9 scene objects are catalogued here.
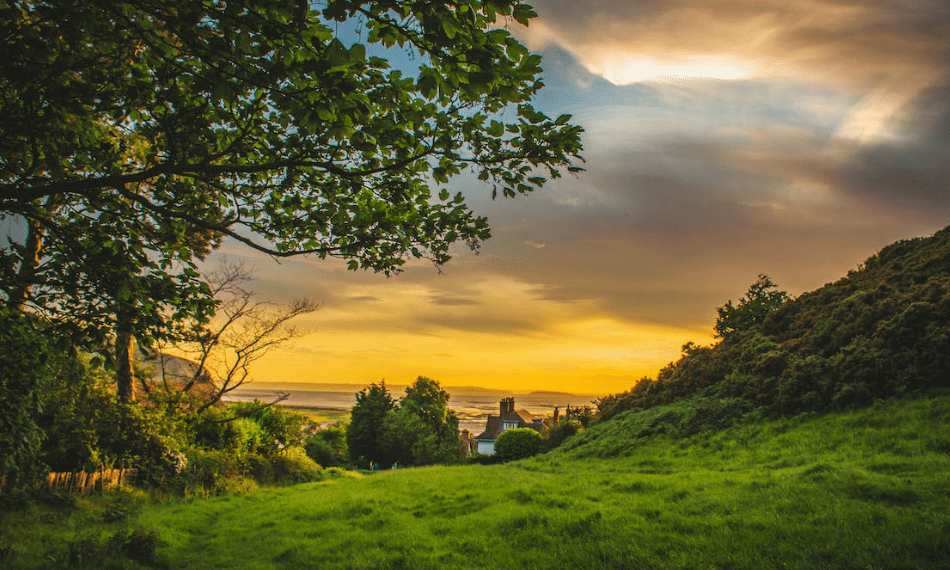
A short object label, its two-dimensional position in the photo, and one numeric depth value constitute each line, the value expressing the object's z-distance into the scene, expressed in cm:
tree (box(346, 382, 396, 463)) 4928
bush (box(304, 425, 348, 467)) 4453
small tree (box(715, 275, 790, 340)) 3706
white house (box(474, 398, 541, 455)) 8612
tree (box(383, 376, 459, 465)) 4812
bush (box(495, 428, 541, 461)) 3438
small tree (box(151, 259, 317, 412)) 1895
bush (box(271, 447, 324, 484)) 2619
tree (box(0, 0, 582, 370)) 393
